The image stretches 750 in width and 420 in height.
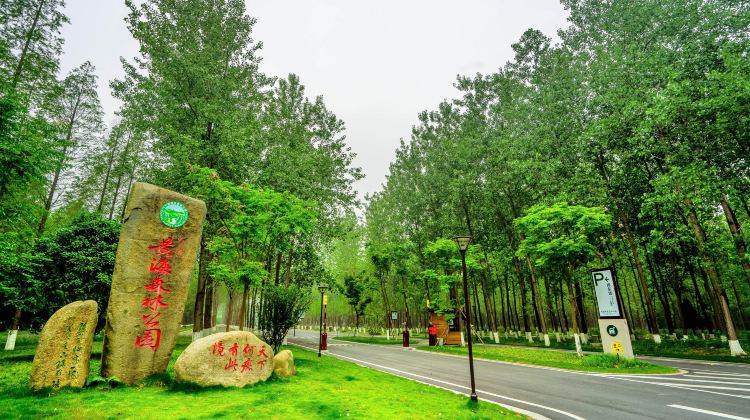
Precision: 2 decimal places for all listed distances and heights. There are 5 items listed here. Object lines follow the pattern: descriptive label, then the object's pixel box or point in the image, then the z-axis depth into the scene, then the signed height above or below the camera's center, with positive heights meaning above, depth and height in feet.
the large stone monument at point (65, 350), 22.09 -3.06
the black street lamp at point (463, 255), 27.15 +4.57
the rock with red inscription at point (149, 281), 25.13 +1.85
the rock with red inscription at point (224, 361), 24.90 -4.36
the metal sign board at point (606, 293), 48.52 +1.94
